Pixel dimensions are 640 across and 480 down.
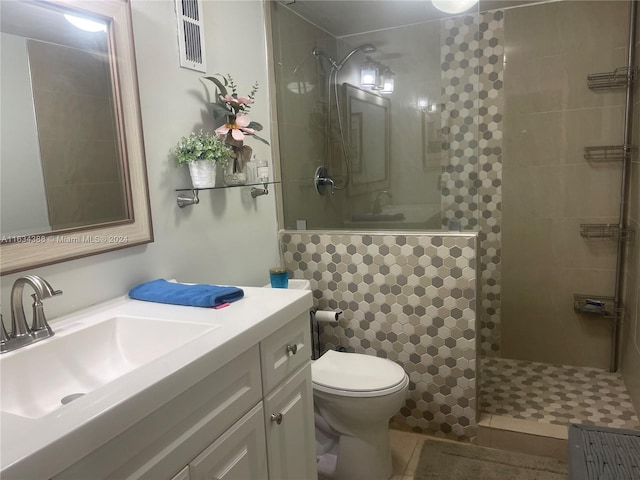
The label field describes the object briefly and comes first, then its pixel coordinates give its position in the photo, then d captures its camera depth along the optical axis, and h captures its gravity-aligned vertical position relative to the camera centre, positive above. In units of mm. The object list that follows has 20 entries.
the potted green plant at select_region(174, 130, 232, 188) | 1754 +126
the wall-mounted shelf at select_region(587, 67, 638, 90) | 2525 +512
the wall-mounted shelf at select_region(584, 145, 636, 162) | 2580 +108
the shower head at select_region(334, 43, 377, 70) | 2697 +762
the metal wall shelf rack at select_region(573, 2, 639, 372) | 2541 -160
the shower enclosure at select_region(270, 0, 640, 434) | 2482 +192
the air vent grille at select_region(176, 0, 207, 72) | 1800 +610
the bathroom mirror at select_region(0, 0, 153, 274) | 1253 +180
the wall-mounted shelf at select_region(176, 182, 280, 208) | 1808 -27
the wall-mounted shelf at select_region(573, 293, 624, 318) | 2729 -781
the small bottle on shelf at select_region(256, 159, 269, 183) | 2162 +78
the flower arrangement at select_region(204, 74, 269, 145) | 1927 +319
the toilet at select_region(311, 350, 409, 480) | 1880 -917
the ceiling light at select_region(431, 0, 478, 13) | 2328 +869
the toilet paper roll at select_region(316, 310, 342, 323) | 2334 -655
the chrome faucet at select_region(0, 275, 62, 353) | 1150 -313
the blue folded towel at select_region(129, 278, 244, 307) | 1421 -325
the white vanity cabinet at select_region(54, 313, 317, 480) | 899 -555
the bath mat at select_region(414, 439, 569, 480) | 2014 -1275
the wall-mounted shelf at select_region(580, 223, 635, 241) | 2643 -337
